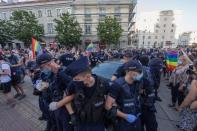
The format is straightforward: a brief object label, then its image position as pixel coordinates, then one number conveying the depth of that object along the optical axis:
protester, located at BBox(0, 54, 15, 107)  3.00
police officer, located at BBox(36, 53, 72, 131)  1.56
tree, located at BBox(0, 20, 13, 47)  17.89
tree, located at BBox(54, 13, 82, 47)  17.46
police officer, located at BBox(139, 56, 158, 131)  1.62
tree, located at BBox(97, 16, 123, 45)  17.20
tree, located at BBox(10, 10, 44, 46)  18.01
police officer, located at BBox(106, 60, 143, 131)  1.33
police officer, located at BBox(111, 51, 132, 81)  1.88
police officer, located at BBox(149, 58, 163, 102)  3.71
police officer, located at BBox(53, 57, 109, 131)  1.20
